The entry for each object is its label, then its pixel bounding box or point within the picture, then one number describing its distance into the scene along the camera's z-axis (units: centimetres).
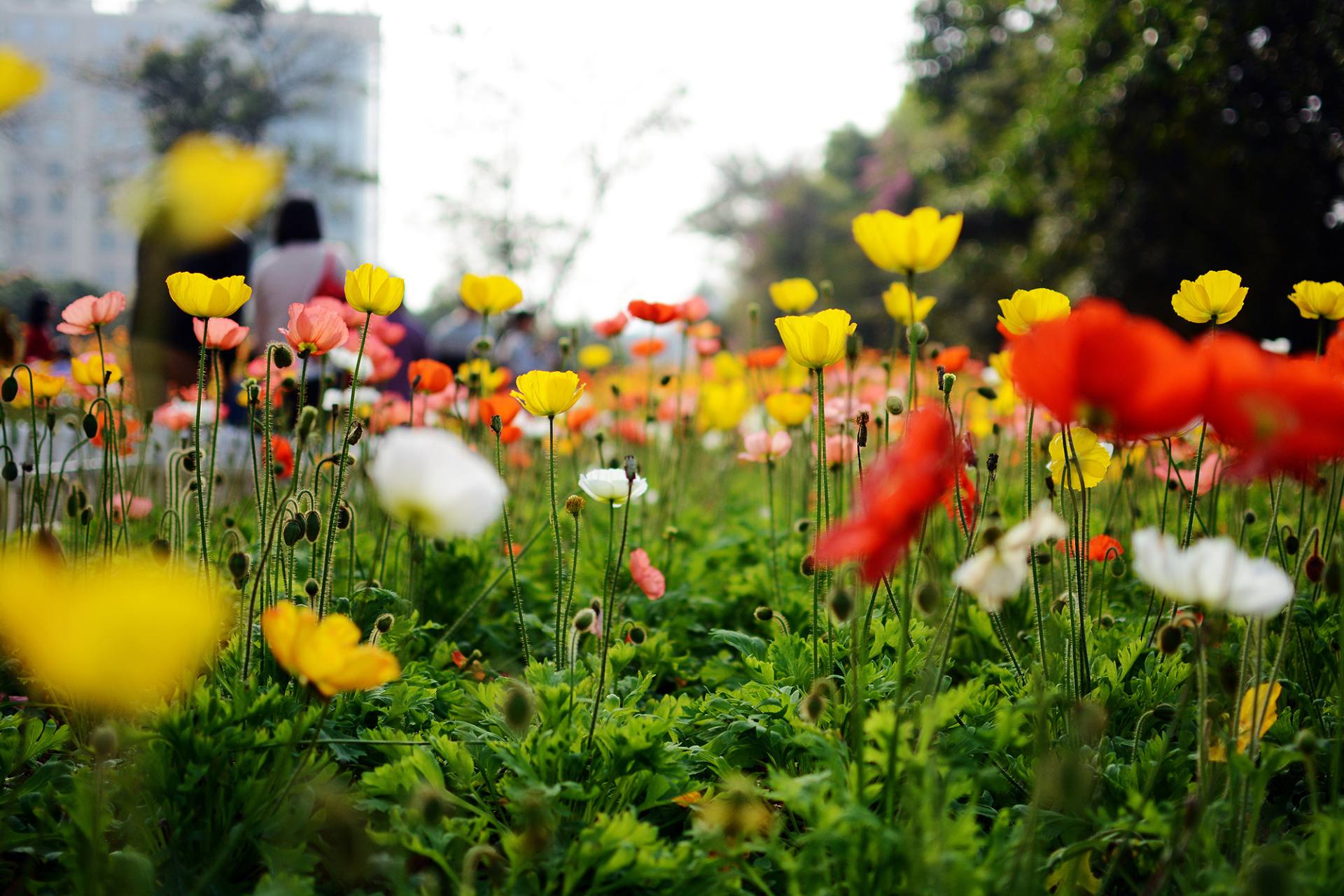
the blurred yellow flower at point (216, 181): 130
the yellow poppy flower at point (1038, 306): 138
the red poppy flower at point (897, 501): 81
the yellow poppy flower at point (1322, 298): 153
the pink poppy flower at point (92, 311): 171
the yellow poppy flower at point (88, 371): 192
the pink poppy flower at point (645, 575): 175
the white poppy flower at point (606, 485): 151
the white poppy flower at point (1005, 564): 90
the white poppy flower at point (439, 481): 88
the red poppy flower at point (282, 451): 223
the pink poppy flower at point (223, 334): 158
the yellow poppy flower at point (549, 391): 142
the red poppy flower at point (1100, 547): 166
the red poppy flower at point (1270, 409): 81
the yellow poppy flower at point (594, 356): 395
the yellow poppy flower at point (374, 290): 147
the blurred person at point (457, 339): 639
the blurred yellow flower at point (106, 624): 90
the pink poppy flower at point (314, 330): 142
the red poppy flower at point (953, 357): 239
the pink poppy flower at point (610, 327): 282
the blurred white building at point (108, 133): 2083
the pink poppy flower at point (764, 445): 225
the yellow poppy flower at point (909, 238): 125
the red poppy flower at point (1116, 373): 79
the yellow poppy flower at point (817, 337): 135
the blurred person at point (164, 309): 244
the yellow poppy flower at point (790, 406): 225
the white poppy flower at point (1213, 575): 88
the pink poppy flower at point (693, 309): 281
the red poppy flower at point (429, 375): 211
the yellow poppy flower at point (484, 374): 243
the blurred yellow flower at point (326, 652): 92
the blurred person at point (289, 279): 395
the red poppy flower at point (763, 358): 287
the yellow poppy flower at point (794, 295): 237
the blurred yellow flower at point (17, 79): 112
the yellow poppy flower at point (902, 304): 175
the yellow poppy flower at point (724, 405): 299
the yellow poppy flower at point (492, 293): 213
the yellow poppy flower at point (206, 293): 136
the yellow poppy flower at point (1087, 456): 146
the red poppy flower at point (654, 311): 255
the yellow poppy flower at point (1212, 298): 139
